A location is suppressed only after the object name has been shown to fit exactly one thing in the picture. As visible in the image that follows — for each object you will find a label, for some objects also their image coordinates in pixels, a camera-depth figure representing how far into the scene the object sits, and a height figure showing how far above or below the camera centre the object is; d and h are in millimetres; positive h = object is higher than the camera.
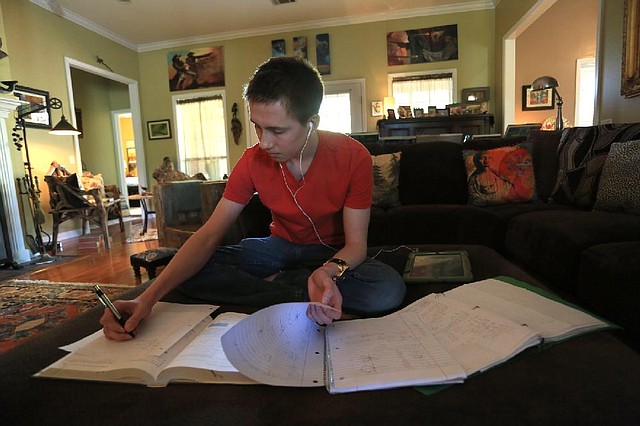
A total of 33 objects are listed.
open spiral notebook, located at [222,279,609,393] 572 -324
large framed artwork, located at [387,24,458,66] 5471 +1557
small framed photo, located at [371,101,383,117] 5756 +711
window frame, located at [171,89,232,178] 6297 +892
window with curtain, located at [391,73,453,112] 5586 +924
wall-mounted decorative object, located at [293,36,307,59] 5879 +1765
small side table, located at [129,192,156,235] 4744 -456
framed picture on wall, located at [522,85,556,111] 5613 +704
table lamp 3473 +567
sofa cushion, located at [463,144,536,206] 2311 -166
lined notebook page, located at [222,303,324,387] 579 -312
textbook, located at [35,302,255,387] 600 -321
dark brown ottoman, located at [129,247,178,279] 2072 -501
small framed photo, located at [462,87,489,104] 5402 +789
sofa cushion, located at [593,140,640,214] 1668 -170
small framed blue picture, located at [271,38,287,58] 5957 +1773
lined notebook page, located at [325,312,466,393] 554 -326
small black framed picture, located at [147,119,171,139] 6539 +649
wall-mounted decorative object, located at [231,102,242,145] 6227 +643
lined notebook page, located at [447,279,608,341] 681 -320
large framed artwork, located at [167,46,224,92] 6234 +1593
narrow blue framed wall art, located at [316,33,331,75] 5816 +1596
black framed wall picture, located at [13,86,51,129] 4137 +735
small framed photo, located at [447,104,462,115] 5090 +562
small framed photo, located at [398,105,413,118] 5289 +605
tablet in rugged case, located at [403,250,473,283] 1050 -334
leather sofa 1169 -325
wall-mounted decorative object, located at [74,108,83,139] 6585 +915
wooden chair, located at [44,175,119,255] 3994 -360
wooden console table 5020 +365
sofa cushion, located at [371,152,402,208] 2436 -168
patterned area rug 1882 -770
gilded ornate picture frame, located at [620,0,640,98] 2465 +610
